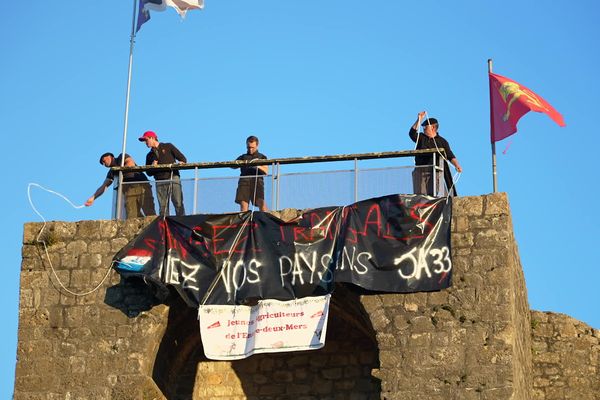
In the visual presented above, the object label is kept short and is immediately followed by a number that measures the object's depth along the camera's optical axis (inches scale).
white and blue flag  920.9
